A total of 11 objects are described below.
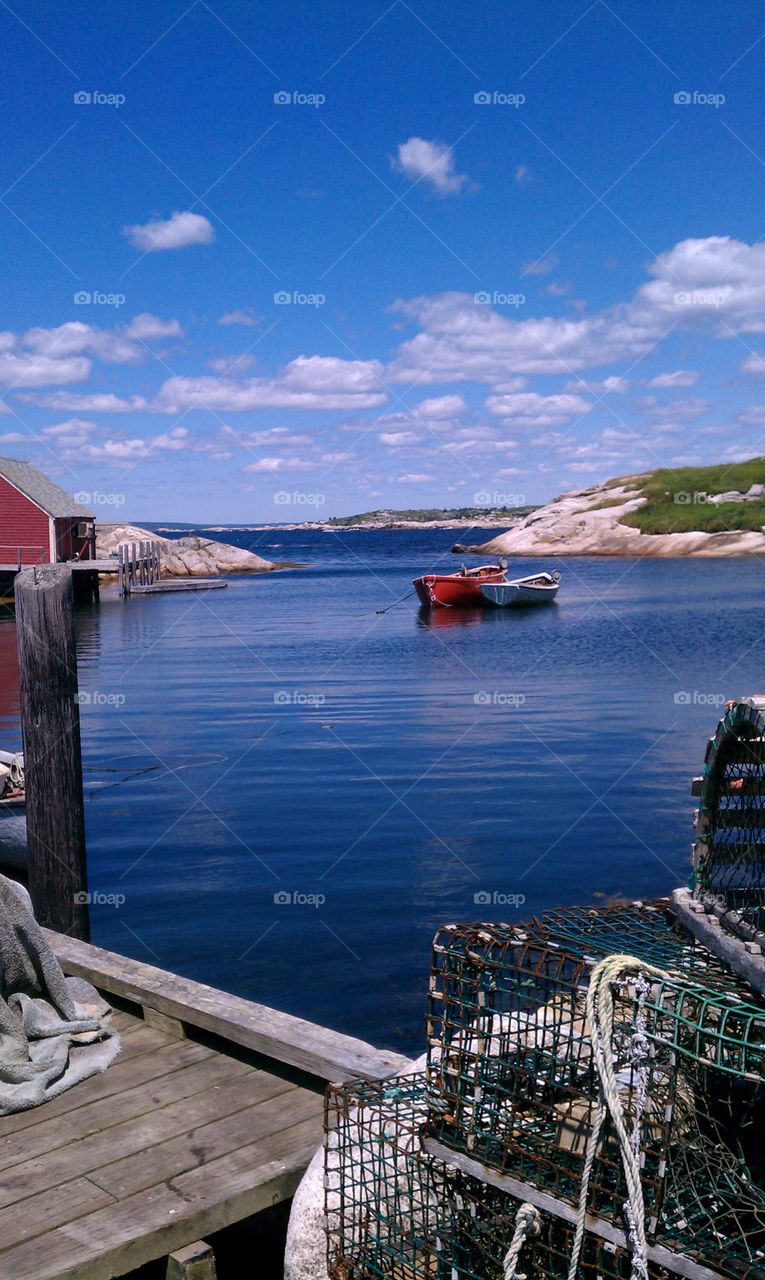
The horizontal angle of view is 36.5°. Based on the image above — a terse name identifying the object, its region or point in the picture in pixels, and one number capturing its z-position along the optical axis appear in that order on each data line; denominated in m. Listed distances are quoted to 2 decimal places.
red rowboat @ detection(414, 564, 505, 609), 55.50
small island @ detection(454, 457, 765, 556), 103.94
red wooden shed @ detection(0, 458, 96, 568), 58.56
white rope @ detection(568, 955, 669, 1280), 3.22
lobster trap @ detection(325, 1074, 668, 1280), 3.81
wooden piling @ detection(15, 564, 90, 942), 7.99
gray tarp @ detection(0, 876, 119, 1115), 5.45
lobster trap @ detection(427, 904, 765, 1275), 3.39
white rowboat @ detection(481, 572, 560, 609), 55.91
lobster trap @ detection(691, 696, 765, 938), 4.71
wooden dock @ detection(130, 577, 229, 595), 68.81
